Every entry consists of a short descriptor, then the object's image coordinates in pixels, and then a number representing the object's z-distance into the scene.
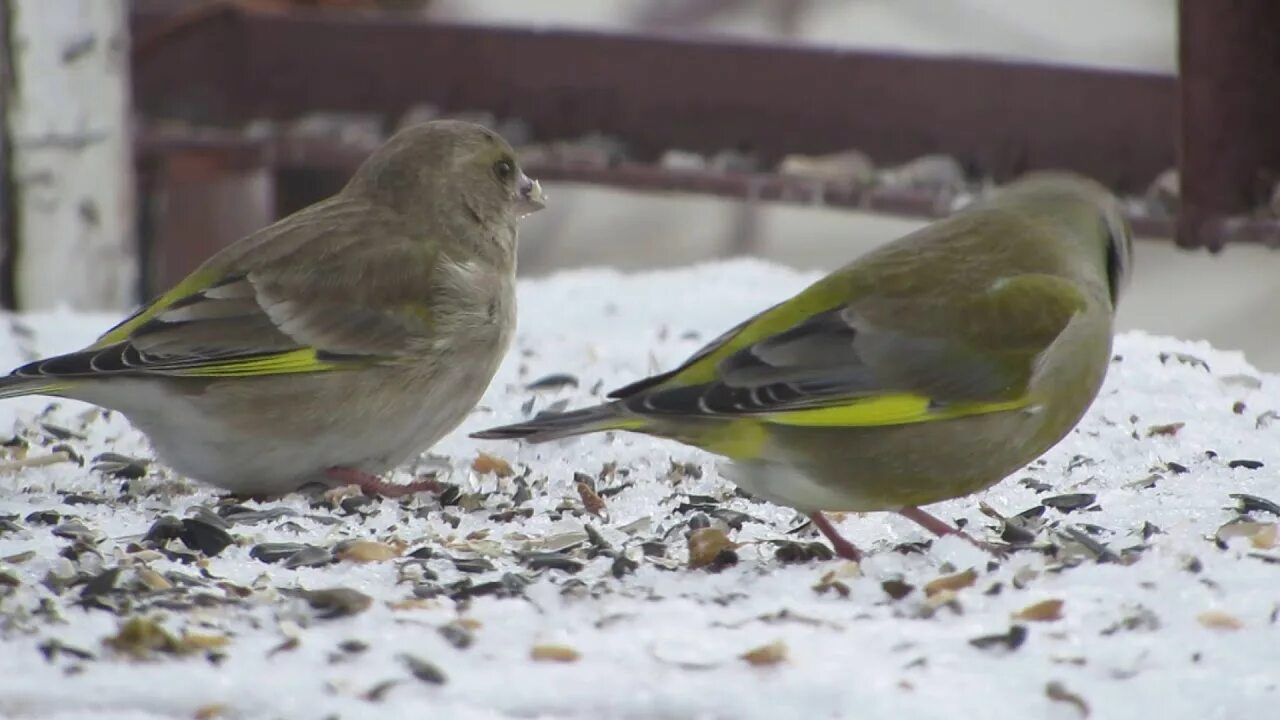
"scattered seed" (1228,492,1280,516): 8.04
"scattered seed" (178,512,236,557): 7.75
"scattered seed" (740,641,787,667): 6.04
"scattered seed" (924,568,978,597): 6.90
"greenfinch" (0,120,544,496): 8.81
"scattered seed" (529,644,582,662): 6.14
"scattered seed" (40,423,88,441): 10.18
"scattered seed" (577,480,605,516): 8.59
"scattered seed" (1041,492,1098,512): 8.39
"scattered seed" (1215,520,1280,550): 7.38
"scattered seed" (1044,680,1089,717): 5.80
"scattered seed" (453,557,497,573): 7.44
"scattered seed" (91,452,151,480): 9.45
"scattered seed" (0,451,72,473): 9.30
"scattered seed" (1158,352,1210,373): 10.92
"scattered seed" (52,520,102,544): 7.69
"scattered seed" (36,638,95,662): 6.14
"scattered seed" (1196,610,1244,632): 6.39
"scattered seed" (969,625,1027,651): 6.26
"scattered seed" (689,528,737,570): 7.56
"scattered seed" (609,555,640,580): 7.36
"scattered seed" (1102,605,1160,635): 6.44
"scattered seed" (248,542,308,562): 7.63
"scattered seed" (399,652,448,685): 5.99
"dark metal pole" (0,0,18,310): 13.72
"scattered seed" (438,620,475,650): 6.32
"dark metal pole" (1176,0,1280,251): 10.94
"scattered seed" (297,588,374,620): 6.67
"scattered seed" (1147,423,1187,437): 9.55
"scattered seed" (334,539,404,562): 7.57
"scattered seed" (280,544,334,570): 7.50
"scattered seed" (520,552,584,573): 7.48
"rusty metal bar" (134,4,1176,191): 12.87
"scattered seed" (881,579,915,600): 6.91
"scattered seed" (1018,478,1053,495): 8.84
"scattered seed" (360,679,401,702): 5.87
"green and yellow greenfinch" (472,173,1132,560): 7.51
